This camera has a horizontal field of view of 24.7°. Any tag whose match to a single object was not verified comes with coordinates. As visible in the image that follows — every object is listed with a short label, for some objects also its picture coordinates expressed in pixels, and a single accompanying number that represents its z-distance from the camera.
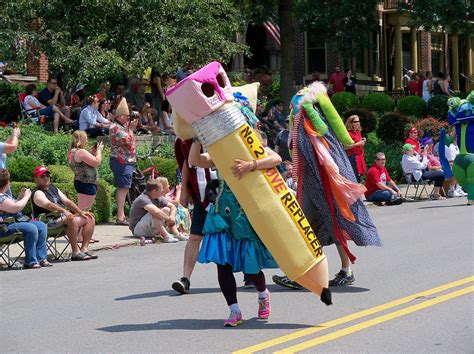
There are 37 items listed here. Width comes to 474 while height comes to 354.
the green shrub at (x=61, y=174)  17.62
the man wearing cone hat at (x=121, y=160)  17.14
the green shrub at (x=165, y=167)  19.44
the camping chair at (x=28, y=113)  21.98
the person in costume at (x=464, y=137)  18.23
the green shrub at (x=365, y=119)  26.64
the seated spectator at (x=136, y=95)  24.06
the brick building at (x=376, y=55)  39.72
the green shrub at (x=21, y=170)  17.78
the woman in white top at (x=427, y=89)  32.88
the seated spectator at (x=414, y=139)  22.81
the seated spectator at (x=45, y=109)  21.61
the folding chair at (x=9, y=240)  12.87
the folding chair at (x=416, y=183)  22.27
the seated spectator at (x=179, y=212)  16.06
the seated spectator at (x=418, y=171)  22.16
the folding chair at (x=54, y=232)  13.57
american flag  37.47
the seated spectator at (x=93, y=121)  20.81
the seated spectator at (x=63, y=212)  13.52
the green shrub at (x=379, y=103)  31.64
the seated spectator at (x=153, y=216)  15.45
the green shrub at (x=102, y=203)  17.36
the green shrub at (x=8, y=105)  24.02
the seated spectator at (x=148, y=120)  22.75
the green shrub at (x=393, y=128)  26.70
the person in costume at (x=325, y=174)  10.42
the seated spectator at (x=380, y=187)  20.61
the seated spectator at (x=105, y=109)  21.39
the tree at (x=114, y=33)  21.89
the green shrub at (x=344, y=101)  30.48
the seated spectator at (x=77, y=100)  22.94
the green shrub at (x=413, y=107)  31.16
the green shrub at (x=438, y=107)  30.79
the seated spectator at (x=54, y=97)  22.14
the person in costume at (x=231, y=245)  8.55
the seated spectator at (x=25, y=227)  12.77
